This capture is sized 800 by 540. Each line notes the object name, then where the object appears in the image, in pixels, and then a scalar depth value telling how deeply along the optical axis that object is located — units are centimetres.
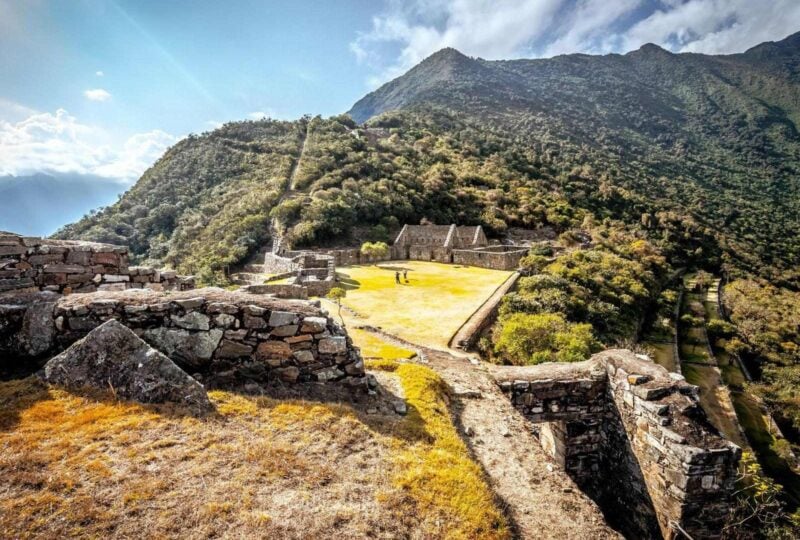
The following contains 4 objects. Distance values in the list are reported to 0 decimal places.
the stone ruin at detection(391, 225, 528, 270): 3022
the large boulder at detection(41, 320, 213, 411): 425
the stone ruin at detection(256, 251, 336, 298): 1673
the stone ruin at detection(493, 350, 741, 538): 538
